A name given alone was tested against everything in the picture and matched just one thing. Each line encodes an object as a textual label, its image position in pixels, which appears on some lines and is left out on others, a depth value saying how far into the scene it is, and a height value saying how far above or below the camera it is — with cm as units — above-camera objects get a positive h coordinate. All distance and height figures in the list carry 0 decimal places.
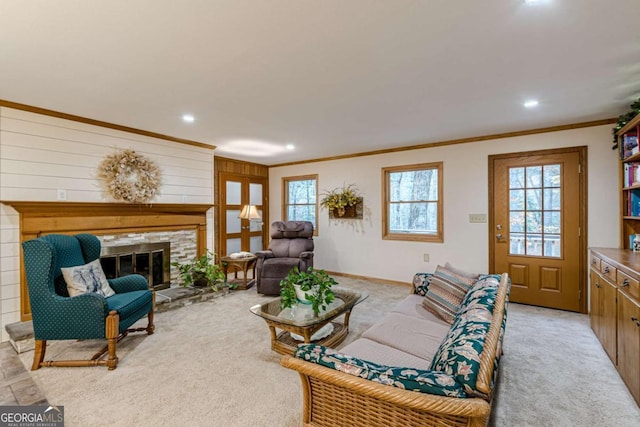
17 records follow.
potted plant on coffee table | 260 -68
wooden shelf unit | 304 +20
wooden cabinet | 196 -74
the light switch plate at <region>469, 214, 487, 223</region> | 426 -6
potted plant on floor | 438 -86
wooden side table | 468 -79
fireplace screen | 375 -61
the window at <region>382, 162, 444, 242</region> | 477 +20
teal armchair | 234 -77
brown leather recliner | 436 -63
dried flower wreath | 371 +52
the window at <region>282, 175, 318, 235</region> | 615 +35
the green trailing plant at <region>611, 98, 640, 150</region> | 277 +97
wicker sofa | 100 -62
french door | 569 +4
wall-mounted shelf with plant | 542 +23
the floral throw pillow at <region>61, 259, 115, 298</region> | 253 -56
